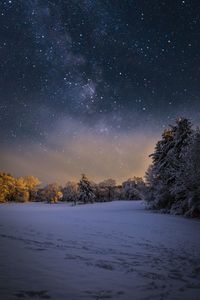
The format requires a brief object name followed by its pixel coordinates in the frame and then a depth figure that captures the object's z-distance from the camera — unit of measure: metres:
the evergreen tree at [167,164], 22.06
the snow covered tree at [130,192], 54.58
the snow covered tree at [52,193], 64.04
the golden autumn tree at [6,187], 52.02
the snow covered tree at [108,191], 65.96
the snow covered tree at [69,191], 68.18
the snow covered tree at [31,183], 63.91
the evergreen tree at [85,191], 48.73
